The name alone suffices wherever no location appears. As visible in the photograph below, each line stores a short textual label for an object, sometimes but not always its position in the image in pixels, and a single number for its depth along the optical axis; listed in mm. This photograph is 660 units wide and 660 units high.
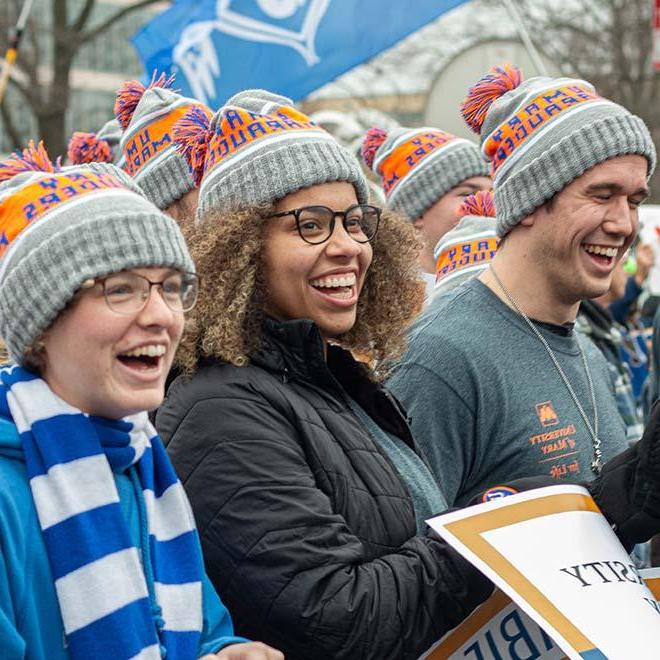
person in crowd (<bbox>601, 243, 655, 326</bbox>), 9758
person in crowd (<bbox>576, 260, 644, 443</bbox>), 5363
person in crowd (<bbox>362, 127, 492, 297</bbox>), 6227
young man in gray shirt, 3564
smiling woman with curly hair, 2680
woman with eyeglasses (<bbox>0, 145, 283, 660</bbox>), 2340
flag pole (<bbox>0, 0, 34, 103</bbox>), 9586
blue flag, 7848
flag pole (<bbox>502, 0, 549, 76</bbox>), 8886
